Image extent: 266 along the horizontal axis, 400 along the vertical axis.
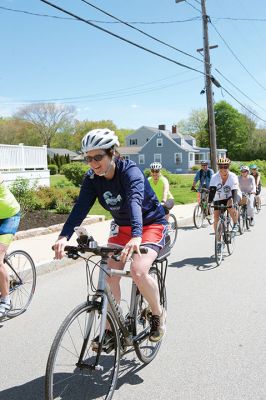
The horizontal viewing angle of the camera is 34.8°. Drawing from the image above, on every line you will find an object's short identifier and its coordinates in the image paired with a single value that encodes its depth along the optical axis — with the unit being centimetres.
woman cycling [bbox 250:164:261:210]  1550
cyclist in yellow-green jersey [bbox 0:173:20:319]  484
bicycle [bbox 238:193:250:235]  1223
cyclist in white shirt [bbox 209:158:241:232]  865
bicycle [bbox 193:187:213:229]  1348
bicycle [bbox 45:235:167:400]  285
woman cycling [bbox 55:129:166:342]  329
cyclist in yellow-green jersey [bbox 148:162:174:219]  1004
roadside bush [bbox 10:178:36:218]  1305
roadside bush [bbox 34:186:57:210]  1429
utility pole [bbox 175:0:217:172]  2212
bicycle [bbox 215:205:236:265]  820
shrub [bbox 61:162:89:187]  2395
